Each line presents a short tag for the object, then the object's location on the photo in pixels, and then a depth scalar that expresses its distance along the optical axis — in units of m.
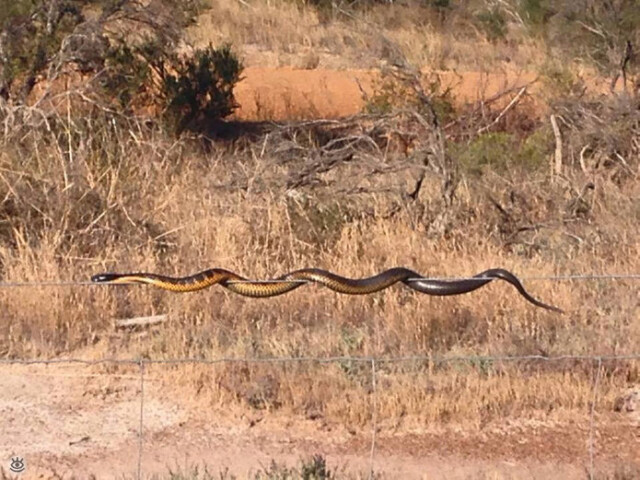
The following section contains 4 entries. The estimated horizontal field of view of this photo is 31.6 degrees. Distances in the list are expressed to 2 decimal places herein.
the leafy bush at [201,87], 14.88
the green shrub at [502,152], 10.70
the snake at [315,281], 6.05
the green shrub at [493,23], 25.44
